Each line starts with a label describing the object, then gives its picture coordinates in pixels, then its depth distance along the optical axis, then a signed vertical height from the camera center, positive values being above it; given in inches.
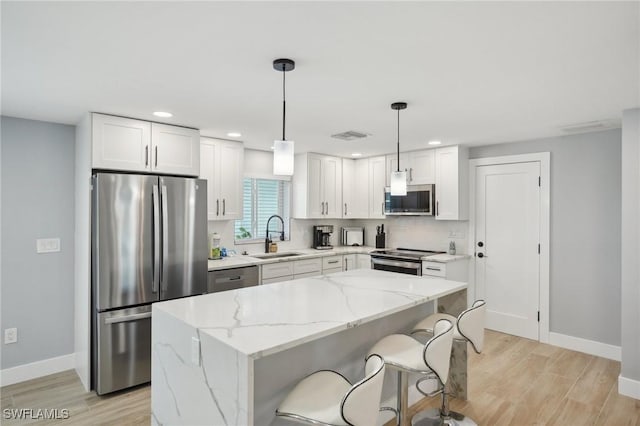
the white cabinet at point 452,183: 180.4 +15.4
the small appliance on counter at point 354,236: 230.8 -13.7
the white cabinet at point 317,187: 203.6 +15.4
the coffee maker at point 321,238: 216.4 -14.0
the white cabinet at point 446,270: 172.1 -26.3
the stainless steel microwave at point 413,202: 189.0 +6.5
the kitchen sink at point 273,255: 184.9 -21.0
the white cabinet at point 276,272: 164.4 -26.4
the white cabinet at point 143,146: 122.8 +24.1
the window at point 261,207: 192.1 +4.0
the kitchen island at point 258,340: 60.8 -23.5
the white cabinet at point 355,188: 221.1 +15.5
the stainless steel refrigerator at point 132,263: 118.6 -16.5
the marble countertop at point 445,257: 172.8 -20.9
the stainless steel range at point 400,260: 180.9 -23.3
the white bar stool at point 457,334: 92.7 -31.3
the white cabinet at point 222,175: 158.7 +17.0
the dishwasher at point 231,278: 144.6 -26.1
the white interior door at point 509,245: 169.5 -14.9
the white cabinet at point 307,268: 179.2 -26.7
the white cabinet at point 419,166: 189.6 +25.2
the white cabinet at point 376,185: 212.5 +16.5
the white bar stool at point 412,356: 77.2 -31.3
